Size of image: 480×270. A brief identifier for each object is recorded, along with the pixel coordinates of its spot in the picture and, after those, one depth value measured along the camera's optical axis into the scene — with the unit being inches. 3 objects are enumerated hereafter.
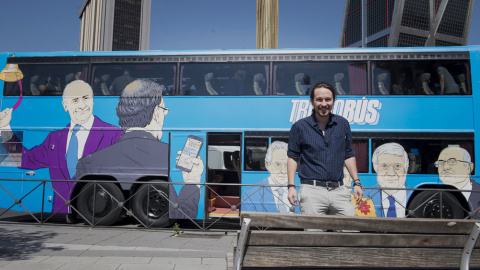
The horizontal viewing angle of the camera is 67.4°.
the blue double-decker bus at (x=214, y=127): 327.3
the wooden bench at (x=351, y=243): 97.4
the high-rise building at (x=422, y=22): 2096.5
